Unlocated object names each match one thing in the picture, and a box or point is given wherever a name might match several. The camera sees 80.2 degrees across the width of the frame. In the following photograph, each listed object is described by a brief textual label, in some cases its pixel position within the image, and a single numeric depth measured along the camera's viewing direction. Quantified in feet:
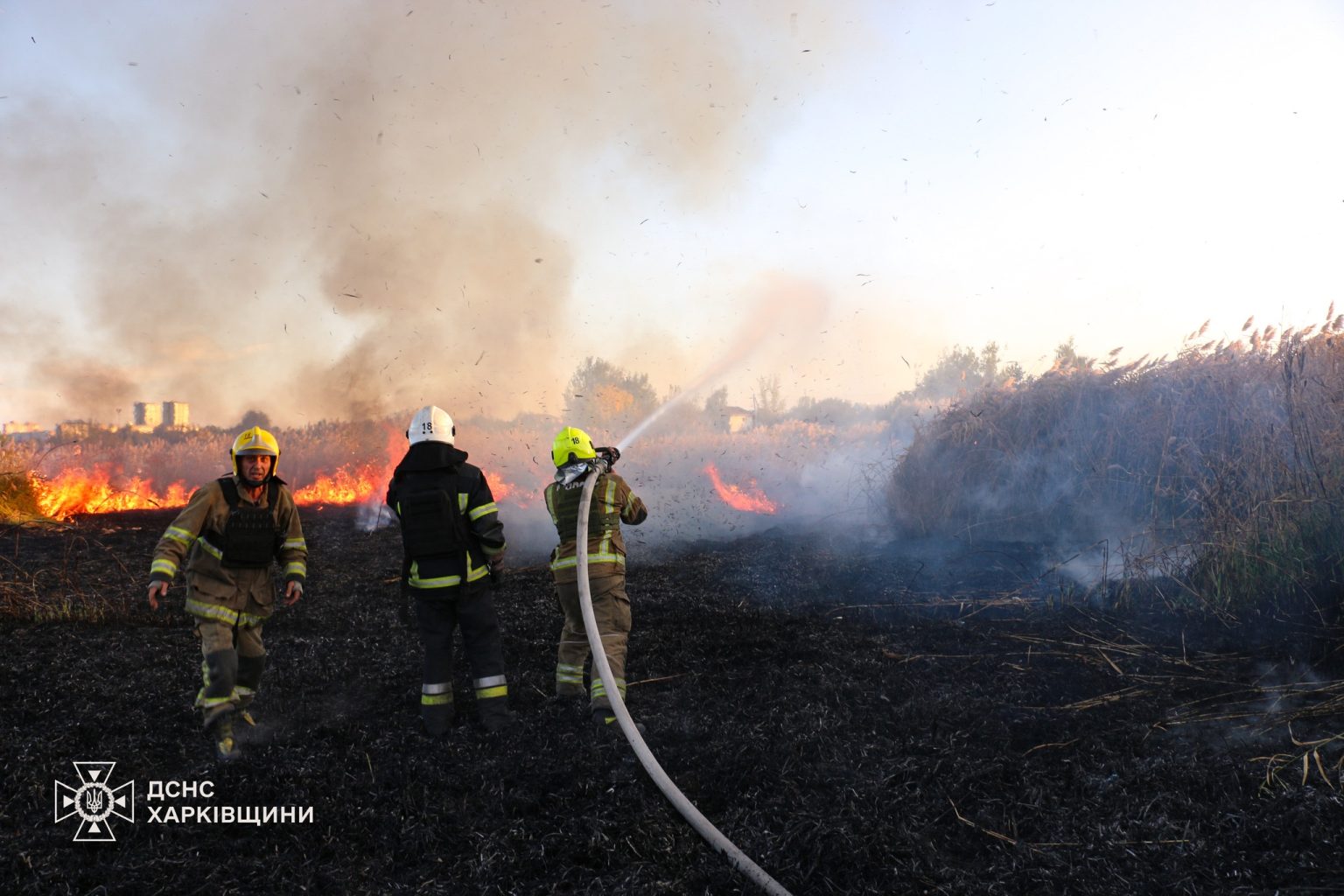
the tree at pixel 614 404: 114.62
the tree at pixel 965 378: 42.86
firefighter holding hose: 19.69
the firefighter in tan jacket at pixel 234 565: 16.52
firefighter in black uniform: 17.92
